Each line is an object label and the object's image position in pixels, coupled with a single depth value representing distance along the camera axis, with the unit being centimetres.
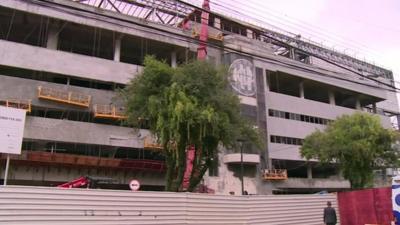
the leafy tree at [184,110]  2302
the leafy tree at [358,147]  3934
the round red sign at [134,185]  2119
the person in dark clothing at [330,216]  1906
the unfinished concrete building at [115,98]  3506
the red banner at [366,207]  2205
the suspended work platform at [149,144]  3830
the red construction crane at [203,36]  4228
